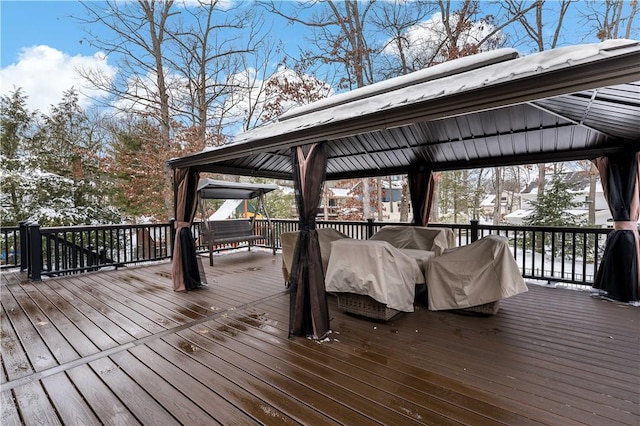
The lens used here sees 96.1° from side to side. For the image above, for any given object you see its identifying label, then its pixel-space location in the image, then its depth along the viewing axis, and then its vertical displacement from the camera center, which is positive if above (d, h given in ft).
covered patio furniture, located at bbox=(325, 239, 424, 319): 10.12 -2.45
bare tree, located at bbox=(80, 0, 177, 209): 32.78 +18.07
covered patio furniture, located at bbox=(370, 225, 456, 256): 15.08 -1.60
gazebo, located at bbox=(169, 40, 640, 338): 6.40 +2.85
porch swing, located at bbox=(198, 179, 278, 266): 21.85 -1.15
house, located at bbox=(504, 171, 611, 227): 30.52 +1.45
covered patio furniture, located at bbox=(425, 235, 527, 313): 10.30 -2.56
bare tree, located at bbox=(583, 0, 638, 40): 28.76 +19.46
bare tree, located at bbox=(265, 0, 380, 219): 34.68 +21.18
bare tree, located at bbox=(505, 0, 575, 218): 30.86 +20.66
